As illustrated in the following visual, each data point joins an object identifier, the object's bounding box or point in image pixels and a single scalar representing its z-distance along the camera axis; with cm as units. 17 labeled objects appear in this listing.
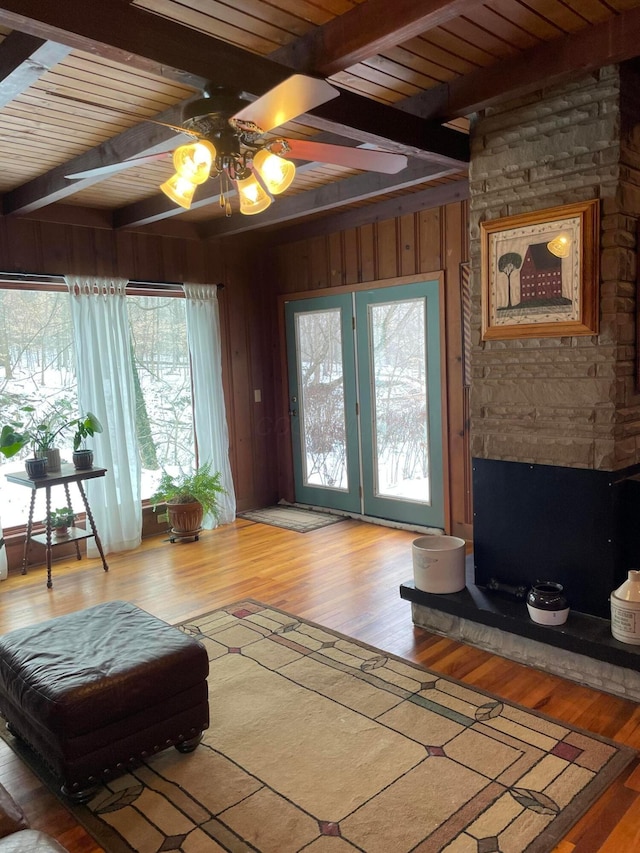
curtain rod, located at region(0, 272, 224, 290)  462
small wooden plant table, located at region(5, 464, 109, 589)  432
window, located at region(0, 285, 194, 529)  475
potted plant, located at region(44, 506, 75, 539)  462
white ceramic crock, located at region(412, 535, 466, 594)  328
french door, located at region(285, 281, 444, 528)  513
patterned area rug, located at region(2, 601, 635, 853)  200
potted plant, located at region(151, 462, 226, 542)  528
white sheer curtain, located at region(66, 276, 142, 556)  495
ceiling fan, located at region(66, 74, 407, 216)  224
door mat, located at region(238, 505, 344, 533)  564
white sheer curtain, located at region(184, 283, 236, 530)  568
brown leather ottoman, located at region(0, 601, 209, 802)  212
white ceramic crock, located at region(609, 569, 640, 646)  262
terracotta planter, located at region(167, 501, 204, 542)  529
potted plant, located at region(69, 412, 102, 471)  457
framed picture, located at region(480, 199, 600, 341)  282
